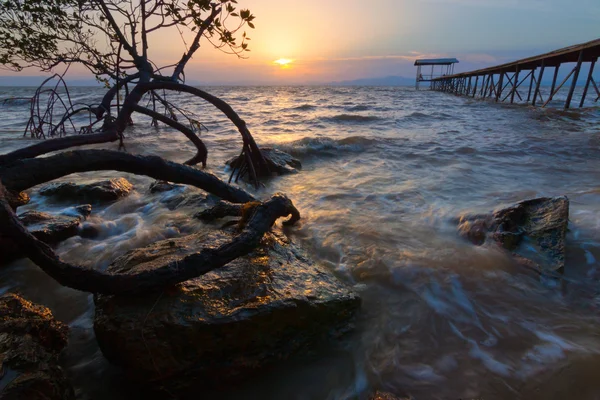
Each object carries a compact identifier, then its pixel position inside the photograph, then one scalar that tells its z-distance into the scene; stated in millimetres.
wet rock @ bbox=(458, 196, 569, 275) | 3172
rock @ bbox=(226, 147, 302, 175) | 6746
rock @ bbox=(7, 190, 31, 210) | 2175
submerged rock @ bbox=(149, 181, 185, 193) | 5559
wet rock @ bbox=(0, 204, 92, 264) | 3173
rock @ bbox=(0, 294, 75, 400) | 1481
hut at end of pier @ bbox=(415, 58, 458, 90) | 57906
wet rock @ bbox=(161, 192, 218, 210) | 4820
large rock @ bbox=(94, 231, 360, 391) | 1844
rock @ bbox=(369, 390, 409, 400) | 1841
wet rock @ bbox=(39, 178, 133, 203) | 5066
